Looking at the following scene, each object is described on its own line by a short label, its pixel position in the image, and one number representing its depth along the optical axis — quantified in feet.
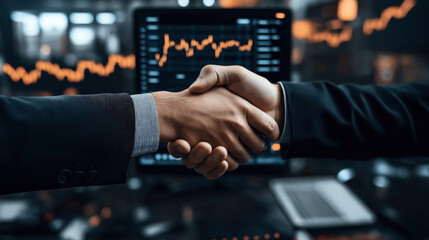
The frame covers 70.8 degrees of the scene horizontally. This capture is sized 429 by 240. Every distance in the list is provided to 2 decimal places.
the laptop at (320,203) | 2.26
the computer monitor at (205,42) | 2.17
